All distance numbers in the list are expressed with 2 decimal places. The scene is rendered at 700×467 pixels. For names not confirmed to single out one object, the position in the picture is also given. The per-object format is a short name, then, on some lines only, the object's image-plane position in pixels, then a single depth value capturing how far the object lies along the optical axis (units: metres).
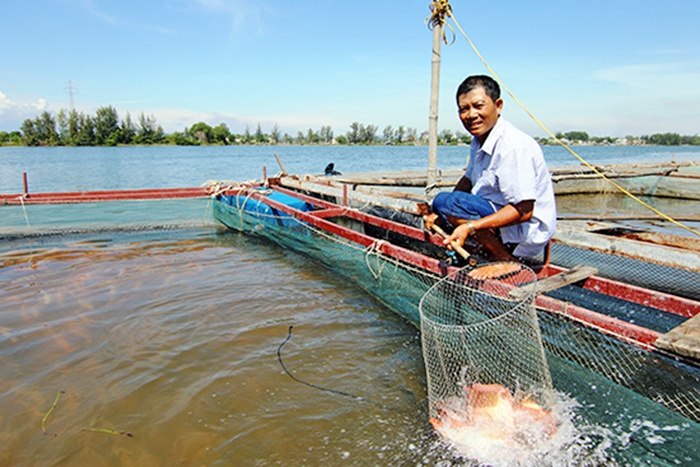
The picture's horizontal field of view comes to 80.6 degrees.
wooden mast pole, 5.96
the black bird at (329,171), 11.73
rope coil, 5.79
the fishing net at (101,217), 7.64
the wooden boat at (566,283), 2.39
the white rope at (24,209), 7.64
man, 2.79
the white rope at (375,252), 4.27
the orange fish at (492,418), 2.47
